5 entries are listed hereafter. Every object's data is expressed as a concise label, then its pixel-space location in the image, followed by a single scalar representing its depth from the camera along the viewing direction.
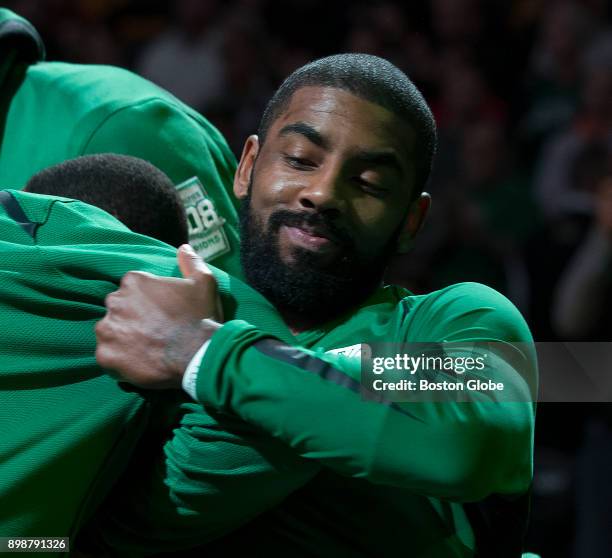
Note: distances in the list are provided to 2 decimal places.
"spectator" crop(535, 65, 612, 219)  8.71
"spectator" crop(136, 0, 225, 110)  10.59
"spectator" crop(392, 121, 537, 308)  8.04
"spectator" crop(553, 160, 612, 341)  6.61
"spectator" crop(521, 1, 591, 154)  9.48
